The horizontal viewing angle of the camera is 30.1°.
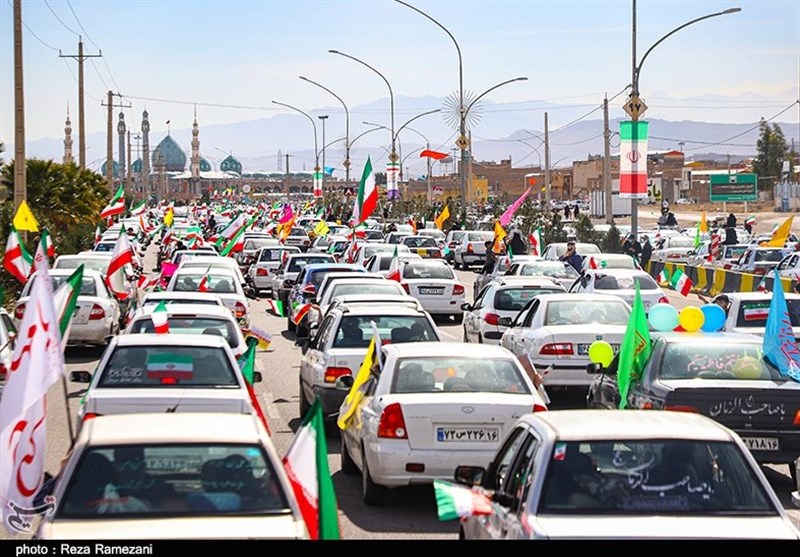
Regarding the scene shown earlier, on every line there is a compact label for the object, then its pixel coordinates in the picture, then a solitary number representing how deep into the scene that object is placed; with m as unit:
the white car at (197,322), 15.74
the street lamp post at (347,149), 94.31
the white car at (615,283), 25.61
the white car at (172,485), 6.85
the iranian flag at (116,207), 46.15
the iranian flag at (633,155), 36.99
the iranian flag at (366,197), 38.09
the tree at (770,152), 149.38
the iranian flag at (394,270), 29.59
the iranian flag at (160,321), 15.06
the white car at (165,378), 11.39
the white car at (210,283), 24.31
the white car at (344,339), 15.15
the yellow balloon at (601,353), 14.38
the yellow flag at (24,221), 30.02
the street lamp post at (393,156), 70.06
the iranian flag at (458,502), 7.30
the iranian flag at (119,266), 24.12
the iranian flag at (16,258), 25.22
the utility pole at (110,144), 79.75
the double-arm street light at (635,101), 38.94
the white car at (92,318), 23.38
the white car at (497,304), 21.78
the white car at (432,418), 11.09
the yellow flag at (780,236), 41.49
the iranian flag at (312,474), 6.57
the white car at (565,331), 17.11
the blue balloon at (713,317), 15.74
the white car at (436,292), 30.49
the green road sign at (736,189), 101.69
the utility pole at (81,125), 64.06
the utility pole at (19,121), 35.78
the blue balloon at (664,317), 15.59
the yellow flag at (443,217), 59.41
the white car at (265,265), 39.44
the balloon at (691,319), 15.16
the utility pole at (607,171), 62.84
